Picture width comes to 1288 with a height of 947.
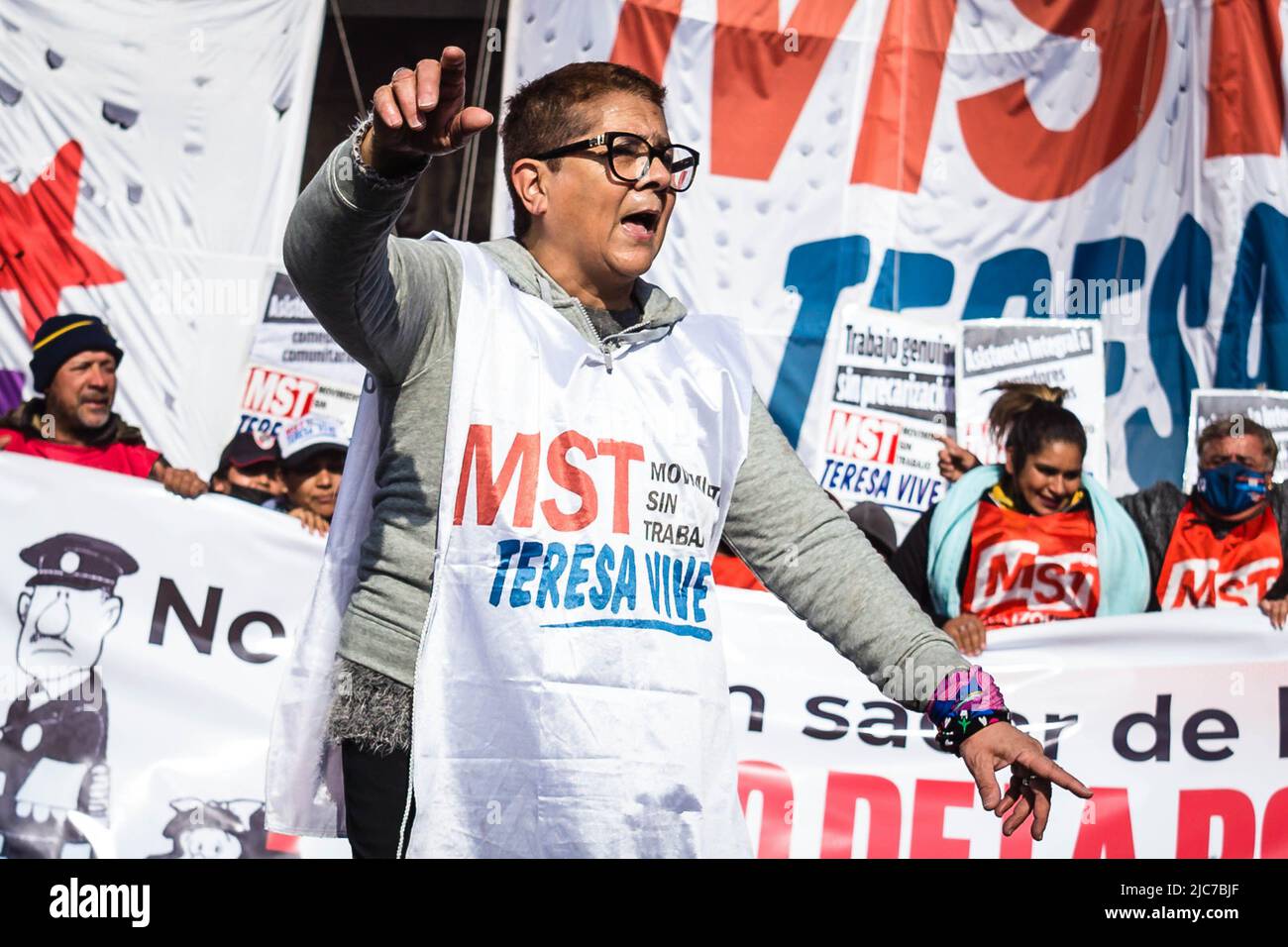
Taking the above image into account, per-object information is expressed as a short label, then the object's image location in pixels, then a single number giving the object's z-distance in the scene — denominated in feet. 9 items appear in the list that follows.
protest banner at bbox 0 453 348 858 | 14.02
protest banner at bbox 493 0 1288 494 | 18.69
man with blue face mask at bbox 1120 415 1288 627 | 16.69
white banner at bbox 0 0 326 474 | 17.30
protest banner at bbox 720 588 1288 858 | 14.55
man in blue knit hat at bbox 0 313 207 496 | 16.19
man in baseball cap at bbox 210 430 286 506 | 16.67
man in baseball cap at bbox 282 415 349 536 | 16.63
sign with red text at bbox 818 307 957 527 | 18.29
